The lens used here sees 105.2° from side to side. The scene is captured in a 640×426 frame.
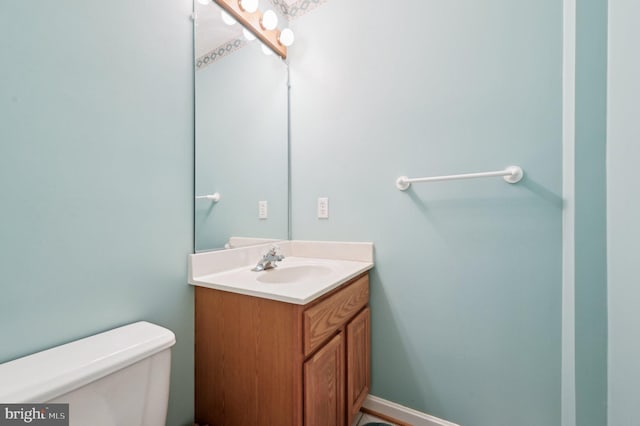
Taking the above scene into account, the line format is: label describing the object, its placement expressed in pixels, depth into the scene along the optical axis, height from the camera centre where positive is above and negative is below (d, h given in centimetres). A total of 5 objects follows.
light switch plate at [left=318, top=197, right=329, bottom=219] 147 +2
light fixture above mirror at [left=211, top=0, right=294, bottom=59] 122 +105
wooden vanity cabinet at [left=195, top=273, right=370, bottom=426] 81 -55
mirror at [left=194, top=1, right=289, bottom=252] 109 +40
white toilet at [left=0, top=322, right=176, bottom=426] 53 -39
